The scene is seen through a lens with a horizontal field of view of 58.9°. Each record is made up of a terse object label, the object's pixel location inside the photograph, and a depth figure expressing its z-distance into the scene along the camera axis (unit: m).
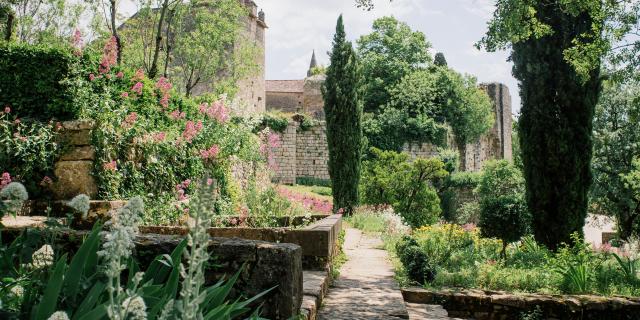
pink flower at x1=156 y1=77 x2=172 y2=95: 9.09
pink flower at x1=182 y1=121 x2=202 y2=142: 8.77
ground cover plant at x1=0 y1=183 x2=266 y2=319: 1.32
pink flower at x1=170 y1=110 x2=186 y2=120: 9.01
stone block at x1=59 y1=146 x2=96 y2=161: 7.39
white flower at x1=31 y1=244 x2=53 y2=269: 2.28
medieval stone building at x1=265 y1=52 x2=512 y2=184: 25.20
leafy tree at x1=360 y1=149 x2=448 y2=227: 16.17
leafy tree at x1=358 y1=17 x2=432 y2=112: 31.42
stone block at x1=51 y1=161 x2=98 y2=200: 7.33
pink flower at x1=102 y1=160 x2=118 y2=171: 7.36
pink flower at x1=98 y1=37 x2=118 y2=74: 7.96
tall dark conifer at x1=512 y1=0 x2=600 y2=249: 10.18
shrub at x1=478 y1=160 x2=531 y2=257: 8.90
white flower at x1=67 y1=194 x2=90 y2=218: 2.40
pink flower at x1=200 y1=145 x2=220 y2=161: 9.48
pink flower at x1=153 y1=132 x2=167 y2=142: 8.38
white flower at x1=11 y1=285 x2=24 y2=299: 2.23
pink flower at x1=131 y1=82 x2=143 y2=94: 8.23
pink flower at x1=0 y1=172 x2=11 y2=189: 6.29
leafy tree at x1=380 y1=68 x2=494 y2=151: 28.59
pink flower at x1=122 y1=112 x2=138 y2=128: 7.81
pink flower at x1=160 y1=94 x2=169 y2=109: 9.03
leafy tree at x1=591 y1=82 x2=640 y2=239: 17.62
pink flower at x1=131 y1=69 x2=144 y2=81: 8.62
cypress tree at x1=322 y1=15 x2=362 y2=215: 17.42
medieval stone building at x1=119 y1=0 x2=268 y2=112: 30.39
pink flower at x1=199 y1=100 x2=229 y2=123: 9.94
